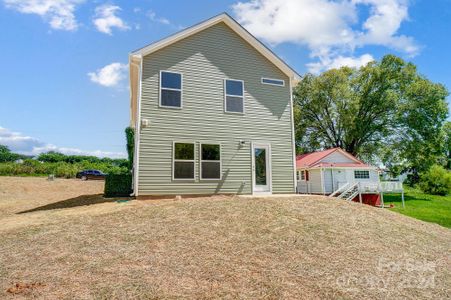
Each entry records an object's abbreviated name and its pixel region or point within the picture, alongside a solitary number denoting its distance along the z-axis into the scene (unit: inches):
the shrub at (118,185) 520.7
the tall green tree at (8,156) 1471.5
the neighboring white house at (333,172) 939.3
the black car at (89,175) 1293.1
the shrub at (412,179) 1460.1
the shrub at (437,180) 1206.9
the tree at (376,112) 1099.3
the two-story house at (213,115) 457.7
